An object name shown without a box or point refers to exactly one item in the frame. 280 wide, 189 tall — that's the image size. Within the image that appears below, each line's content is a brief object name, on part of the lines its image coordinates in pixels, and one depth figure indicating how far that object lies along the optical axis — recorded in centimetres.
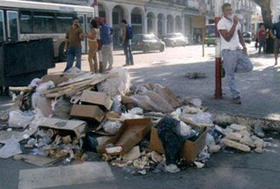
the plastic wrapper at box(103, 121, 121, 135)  616
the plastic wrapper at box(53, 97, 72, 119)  690
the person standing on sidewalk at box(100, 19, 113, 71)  1482
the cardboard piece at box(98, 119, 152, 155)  567
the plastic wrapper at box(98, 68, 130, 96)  777
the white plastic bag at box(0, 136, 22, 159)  588
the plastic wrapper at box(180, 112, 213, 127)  630
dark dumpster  1038
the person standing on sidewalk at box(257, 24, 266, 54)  2461
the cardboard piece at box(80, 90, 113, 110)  681
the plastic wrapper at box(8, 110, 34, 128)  733
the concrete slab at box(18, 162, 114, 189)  484
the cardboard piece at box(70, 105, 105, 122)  644
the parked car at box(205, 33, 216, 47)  4097
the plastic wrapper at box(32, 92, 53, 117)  738
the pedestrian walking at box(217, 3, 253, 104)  831
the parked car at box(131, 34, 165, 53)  3178
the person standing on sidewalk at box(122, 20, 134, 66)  1727
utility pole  862
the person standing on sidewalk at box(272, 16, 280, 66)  1514
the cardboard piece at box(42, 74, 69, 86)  833
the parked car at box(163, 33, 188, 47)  4212
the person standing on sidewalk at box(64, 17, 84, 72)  1330
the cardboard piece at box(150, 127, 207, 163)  521
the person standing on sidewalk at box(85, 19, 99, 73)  1355
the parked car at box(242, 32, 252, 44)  4909
